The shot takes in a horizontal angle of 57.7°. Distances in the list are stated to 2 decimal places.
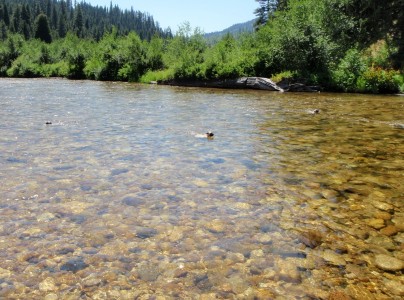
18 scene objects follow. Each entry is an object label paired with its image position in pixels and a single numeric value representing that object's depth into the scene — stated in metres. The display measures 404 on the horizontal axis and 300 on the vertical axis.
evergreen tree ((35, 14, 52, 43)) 116.44
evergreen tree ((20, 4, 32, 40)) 125.19
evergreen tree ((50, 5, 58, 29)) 152.65
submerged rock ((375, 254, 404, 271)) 4.00
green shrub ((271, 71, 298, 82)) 29.58
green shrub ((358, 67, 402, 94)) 26.53
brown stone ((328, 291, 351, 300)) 3.47
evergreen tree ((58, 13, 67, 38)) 142.20
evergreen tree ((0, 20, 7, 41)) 119.51
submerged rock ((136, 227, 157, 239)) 4.68
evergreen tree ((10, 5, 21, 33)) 126.50
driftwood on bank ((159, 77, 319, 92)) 28.56
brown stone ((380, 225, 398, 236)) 4.84
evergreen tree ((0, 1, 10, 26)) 137.12
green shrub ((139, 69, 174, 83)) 38.47
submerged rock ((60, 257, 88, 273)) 3.90
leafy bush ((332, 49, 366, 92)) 27.55
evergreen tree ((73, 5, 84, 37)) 150.20
